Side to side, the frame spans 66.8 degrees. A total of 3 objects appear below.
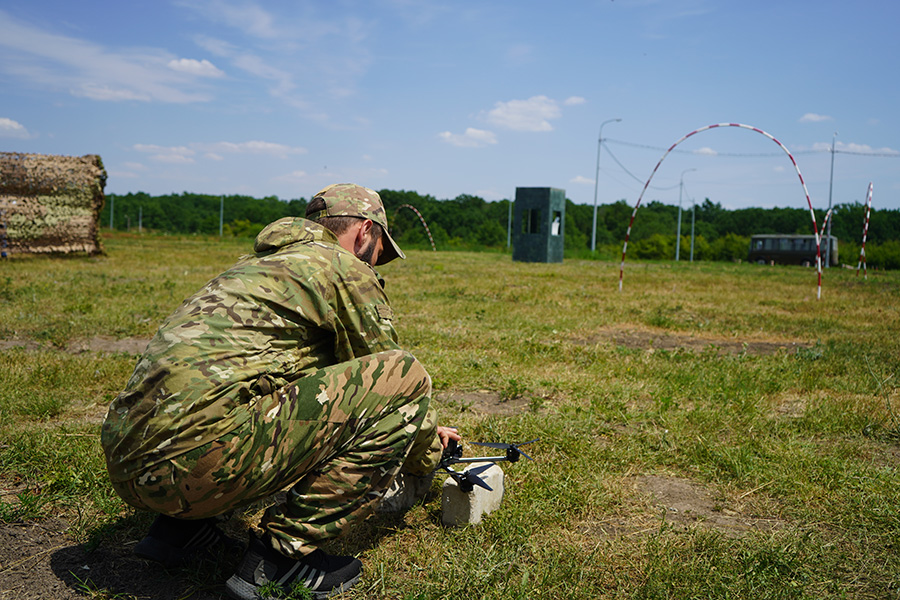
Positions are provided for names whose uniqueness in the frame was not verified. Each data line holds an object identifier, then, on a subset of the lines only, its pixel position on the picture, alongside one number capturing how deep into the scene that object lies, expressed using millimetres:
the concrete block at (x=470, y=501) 3086
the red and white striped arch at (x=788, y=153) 11719
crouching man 2197
